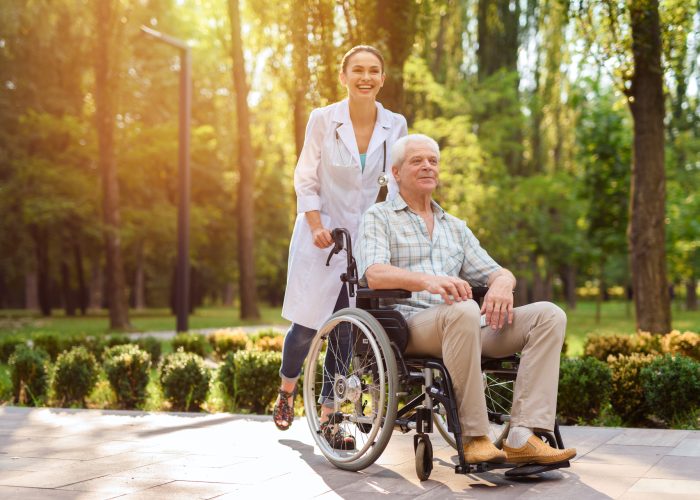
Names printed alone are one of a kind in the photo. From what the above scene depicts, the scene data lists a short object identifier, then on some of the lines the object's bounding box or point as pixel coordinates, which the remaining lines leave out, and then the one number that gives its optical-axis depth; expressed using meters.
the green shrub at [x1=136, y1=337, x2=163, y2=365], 10.66
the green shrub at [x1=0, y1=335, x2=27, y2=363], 12.25
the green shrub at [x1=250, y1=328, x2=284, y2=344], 11.22
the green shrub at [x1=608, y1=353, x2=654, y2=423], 6.21
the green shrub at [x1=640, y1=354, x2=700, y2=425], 5.96
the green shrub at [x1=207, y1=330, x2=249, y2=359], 11.45
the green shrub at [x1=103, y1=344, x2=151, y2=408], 7.70
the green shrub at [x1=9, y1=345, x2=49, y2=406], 8.05
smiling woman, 5.36
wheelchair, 4.09
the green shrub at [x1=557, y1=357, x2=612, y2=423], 6.24
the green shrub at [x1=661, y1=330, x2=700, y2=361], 7.50
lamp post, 14.72
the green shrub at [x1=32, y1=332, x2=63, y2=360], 11.41
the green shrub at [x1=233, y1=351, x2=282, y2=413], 7.22
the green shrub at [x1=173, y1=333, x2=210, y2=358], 11.49
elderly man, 4.04
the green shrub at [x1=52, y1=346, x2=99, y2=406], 7.86
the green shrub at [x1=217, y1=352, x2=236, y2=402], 7.40
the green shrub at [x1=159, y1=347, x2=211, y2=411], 7.37
